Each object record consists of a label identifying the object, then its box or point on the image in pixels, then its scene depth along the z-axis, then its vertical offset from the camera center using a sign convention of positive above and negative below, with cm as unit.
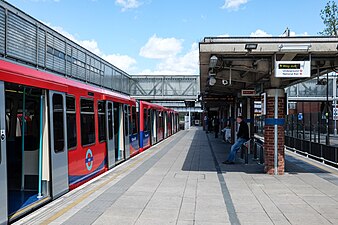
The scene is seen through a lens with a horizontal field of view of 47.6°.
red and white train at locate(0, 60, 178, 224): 612 -43
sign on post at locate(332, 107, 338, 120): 2770 +22
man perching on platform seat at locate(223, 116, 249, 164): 1308 -66
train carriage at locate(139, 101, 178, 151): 1942 -50
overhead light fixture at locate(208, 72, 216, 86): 1279 +124
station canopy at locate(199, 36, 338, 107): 959 +162
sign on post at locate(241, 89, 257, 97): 1442 +90
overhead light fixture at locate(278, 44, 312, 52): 956 +172
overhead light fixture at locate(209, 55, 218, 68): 1002 +147
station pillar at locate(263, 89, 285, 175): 1103 -44
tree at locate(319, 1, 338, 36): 3928 +999
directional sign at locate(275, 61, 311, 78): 973 +120
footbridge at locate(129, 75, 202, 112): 3994 +307
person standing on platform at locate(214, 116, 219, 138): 3255 -95
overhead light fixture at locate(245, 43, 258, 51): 955 +174
